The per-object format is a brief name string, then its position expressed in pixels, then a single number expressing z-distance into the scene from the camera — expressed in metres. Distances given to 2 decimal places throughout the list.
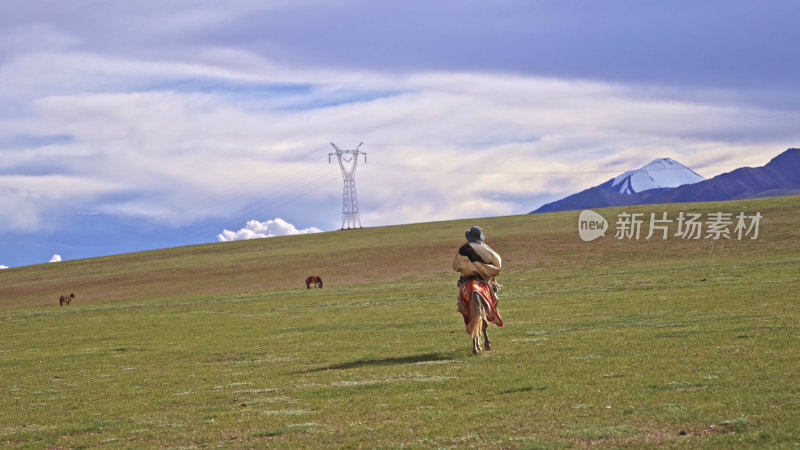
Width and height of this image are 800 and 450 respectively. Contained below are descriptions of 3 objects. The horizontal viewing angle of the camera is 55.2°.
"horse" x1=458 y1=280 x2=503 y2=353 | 18.98
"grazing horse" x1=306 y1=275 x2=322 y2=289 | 68.91
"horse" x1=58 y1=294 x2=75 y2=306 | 71.75
